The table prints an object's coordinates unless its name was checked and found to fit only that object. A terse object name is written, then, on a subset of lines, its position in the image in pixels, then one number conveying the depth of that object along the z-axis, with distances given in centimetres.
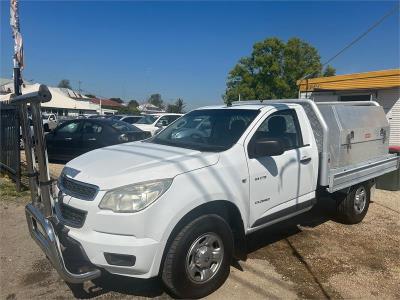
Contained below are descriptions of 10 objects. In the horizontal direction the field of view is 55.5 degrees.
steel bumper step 315
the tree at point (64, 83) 14077
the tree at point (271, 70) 4003
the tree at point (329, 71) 4897
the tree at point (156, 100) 13291
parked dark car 1077
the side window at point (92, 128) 1098
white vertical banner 886
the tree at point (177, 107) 7780
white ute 326
